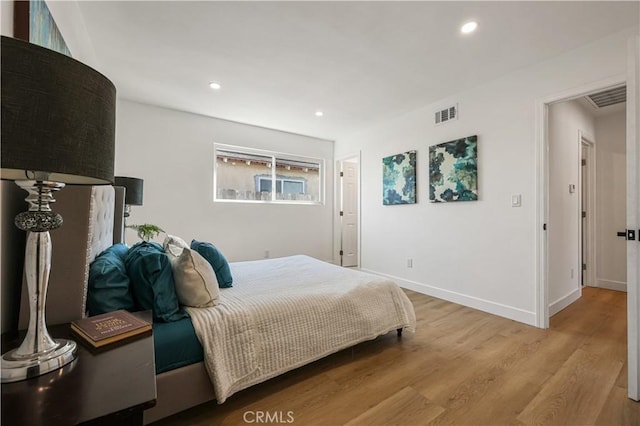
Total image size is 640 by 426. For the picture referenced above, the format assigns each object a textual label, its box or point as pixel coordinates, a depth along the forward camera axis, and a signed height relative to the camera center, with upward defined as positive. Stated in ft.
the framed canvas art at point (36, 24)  3.54 +2.84
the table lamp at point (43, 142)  1.93 +0.57
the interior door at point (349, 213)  18.03 +0.08
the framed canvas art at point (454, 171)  10.17 +1.74
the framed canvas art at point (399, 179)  12.52 +1.74
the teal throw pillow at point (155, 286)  4.71 -1.26
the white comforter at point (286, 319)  4.83 -2.24
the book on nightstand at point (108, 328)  3.00 -1.37
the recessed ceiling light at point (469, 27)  6.81 +4.82
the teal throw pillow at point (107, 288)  4.24 -1.19
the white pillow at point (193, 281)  5.16 -1.29
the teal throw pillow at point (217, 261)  6.40 -1.14
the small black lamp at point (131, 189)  8.91 +0.89
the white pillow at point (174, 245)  6.50 -0.76
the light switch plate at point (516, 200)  9.01 +0.46
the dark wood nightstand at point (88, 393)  1.94 -1.44
